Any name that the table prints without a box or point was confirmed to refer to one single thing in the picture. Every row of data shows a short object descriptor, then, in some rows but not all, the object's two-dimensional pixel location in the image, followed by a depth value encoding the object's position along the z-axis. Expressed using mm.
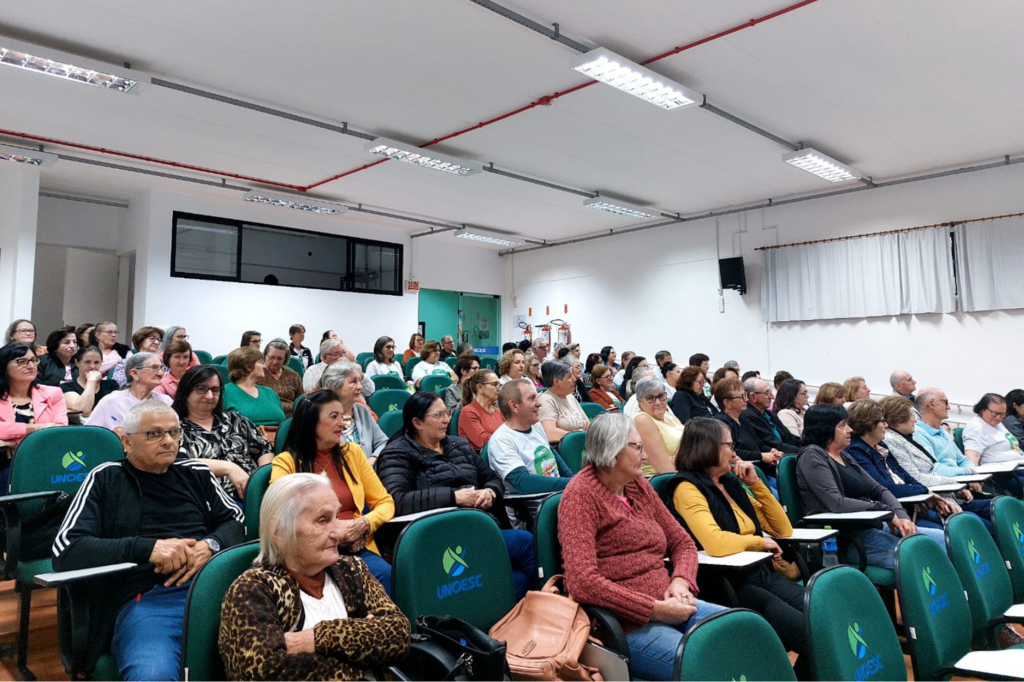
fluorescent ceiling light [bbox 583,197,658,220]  8492
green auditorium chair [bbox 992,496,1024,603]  2562
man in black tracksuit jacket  1716
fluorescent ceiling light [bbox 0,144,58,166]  6551
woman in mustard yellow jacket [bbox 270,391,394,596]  2359
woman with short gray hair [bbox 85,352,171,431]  3205
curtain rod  7086
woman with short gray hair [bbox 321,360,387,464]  3164
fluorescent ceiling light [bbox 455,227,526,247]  10453
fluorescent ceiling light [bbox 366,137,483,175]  6332
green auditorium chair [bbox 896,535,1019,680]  1807
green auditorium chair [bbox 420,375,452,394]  6141
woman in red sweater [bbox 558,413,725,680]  1930
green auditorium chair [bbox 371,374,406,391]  5914
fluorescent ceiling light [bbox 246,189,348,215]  8297
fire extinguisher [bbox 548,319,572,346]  11577
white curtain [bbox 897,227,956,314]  7566
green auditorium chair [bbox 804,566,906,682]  1521
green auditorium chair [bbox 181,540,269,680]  1498
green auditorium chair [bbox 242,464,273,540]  2400
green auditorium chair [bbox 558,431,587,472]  3707
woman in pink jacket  3191
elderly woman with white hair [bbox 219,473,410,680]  1428
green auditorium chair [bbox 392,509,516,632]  1916
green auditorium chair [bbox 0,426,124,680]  2363
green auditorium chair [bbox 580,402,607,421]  5291
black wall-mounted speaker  9250
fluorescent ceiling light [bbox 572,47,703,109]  4532
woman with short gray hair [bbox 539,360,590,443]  4227
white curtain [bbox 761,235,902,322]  8016
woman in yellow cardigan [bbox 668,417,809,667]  2268
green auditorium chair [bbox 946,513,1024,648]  2146
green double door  11656
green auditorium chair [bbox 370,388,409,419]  4891
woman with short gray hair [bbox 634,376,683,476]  3615
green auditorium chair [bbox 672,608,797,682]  1334
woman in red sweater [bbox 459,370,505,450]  3713
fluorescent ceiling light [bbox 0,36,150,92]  4340
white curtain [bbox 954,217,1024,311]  7078
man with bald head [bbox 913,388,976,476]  4270
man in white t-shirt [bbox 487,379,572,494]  3076
